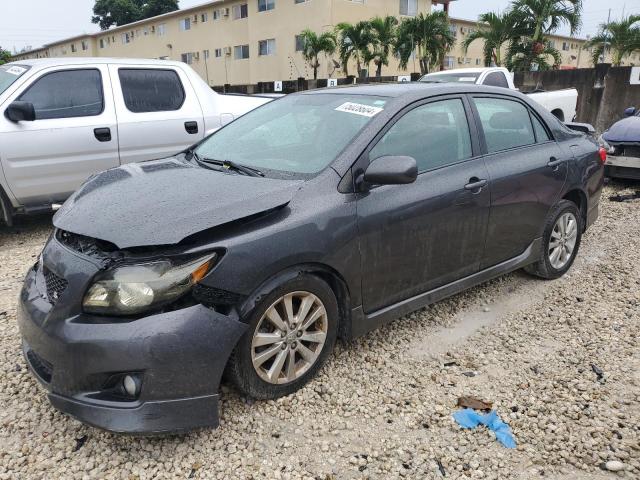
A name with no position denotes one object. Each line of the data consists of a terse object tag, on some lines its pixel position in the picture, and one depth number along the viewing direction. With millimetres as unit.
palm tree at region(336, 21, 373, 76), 22719
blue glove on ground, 2646
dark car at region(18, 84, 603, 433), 2344
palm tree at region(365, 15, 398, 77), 22109
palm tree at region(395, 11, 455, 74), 20797
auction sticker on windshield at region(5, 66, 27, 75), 5350
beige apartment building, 27641
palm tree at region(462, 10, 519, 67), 17984
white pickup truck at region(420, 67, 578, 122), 10697
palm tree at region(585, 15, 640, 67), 19547
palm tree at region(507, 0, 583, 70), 17359
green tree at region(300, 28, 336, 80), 24422
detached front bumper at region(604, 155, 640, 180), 7660
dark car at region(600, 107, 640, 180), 7656
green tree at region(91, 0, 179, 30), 55781
